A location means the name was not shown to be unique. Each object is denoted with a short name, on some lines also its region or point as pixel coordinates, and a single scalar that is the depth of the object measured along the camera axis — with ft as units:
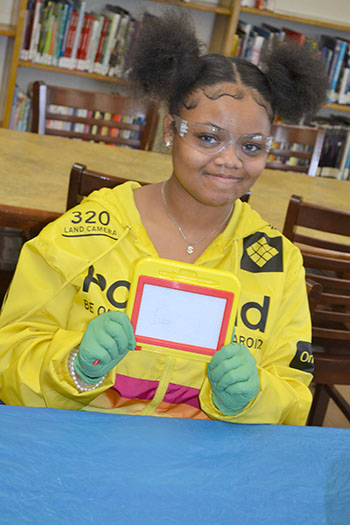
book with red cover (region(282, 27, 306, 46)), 12.66
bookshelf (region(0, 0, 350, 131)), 11.78
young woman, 4.03
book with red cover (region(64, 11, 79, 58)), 12.03
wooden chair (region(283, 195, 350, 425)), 5.69
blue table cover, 2.81
